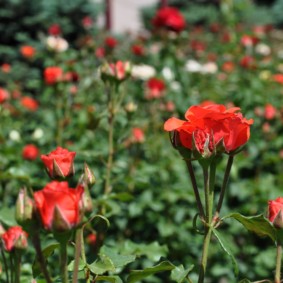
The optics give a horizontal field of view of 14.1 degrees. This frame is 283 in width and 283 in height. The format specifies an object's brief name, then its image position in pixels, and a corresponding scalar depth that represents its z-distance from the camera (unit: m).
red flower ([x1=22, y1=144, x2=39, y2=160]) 4.69
